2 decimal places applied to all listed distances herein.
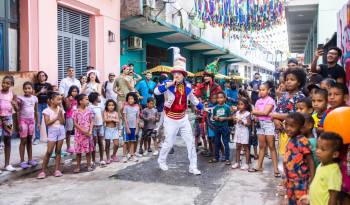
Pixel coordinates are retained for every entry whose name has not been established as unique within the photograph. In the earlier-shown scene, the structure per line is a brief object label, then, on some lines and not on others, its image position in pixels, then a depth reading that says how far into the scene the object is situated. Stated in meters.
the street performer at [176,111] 6.16
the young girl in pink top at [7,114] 5.99
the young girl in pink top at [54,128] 5.92
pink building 8.91
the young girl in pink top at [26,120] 6.21
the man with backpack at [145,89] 9.70
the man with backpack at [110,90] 9.54
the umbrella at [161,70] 14.33
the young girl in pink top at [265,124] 5.88
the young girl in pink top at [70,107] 7.43
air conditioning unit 14.03
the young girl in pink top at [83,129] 6.33
